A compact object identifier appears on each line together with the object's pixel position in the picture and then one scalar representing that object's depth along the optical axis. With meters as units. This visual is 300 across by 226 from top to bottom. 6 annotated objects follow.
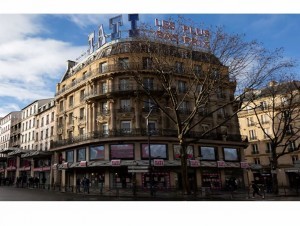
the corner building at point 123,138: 25.89
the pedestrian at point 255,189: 18.29
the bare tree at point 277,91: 20.83
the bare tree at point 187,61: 17.38
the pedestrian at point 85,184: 23.33
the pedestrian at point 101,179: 26.16
